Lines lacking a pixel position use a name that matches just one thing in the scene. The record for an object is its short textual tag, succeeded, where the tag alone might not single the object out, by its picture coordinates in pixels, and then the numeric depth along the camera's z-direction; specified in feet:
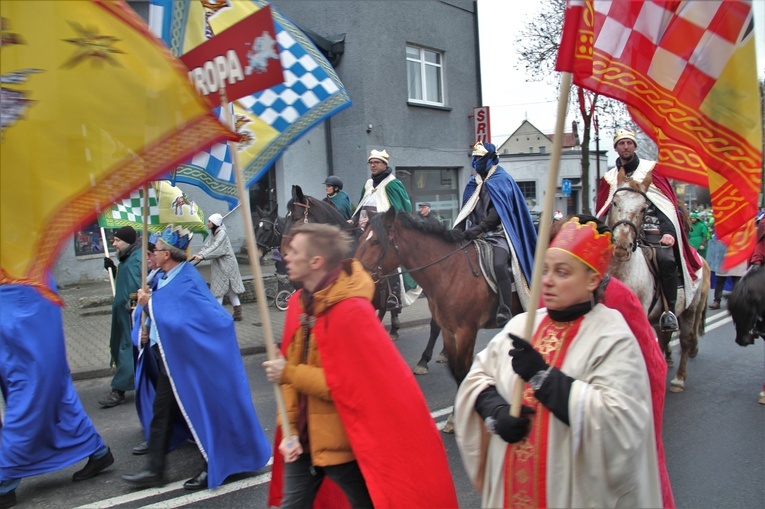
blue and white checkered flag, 12.57
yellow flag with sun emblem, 7.63
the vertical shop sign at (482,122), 52.19
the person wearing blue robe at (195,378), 14.40
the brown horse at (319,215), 27.25
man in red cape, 9.34
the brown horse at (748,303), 18.65
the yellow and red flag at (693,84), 8.11
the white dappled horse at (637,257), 19.45
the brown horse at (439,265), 19.13
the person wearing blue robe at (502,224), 20.25
